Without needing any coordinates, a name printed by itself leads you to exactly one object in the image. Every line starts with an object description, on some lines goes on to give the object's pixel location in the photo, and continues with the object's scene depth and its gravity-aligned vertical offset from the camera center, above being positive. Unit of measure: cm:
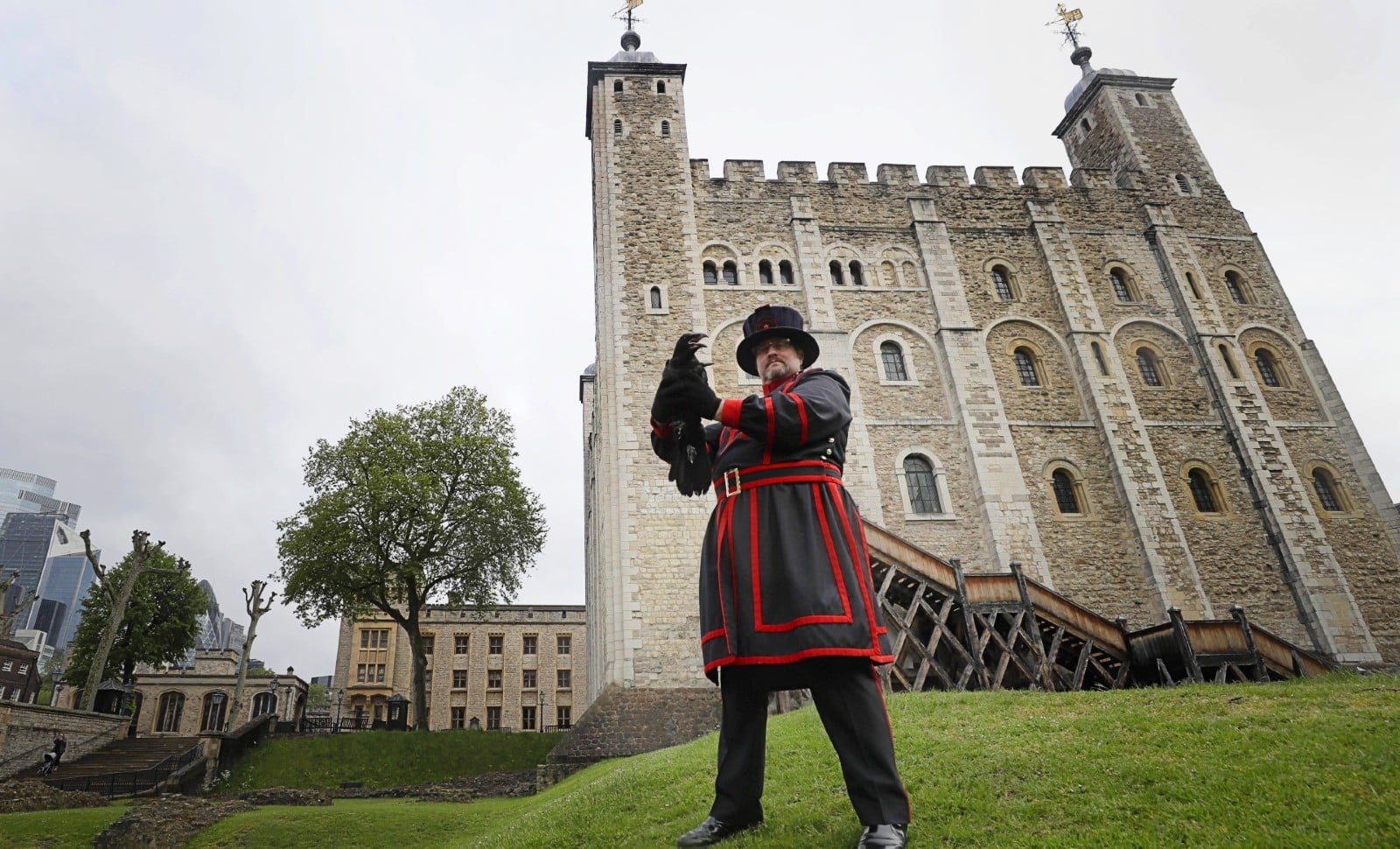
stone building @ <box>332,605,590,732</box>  4234 +296
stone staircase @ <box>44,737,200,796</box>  1616 -29
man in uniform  323 +44
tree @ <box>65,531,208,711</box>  3019 +515
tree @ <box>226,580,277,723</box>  2278 +381
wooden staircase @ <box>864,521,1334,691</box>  1269 +45
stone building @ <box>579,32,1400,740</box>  1834 +784
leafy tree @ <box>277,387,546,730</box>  2353 +650
